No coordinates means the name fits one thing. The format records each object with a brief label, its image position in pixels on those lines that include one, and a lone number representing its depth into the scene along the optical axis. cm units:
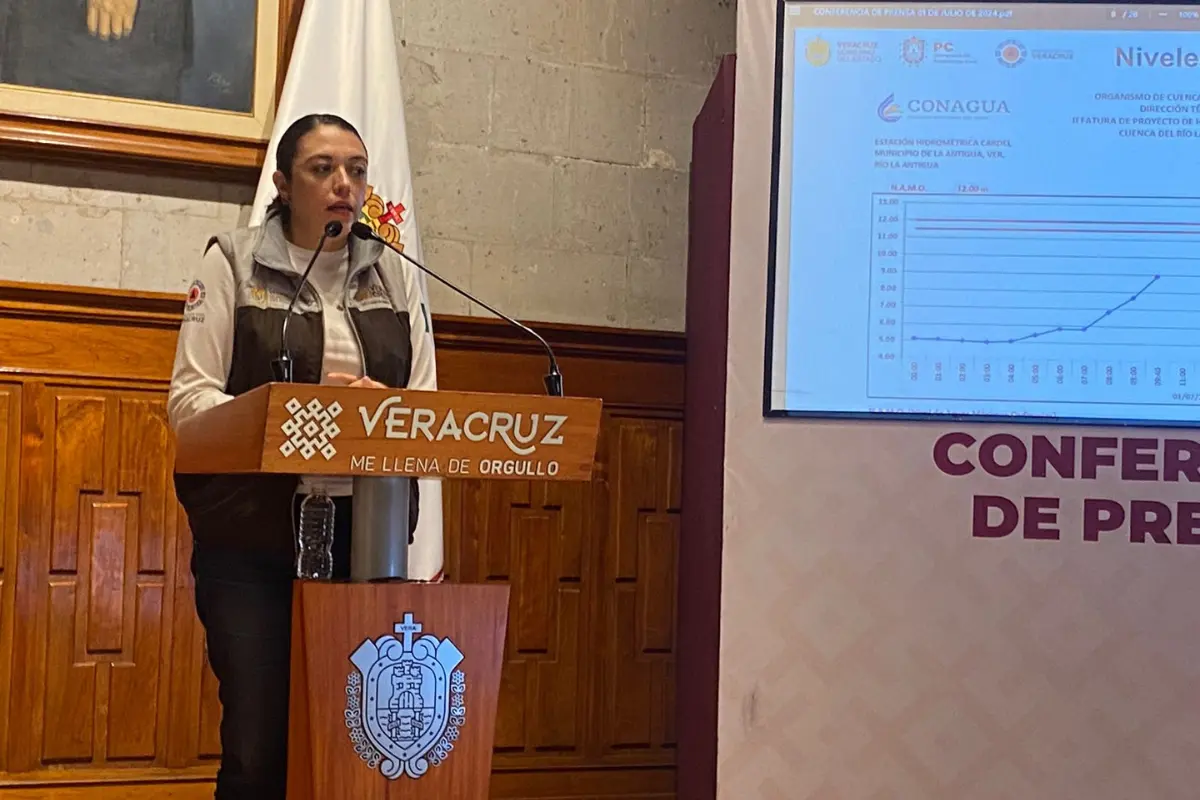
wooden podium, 517
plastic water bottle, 562
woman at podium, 567
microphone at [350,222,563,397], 549
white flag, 731
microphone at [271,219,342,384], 523
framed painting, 731
